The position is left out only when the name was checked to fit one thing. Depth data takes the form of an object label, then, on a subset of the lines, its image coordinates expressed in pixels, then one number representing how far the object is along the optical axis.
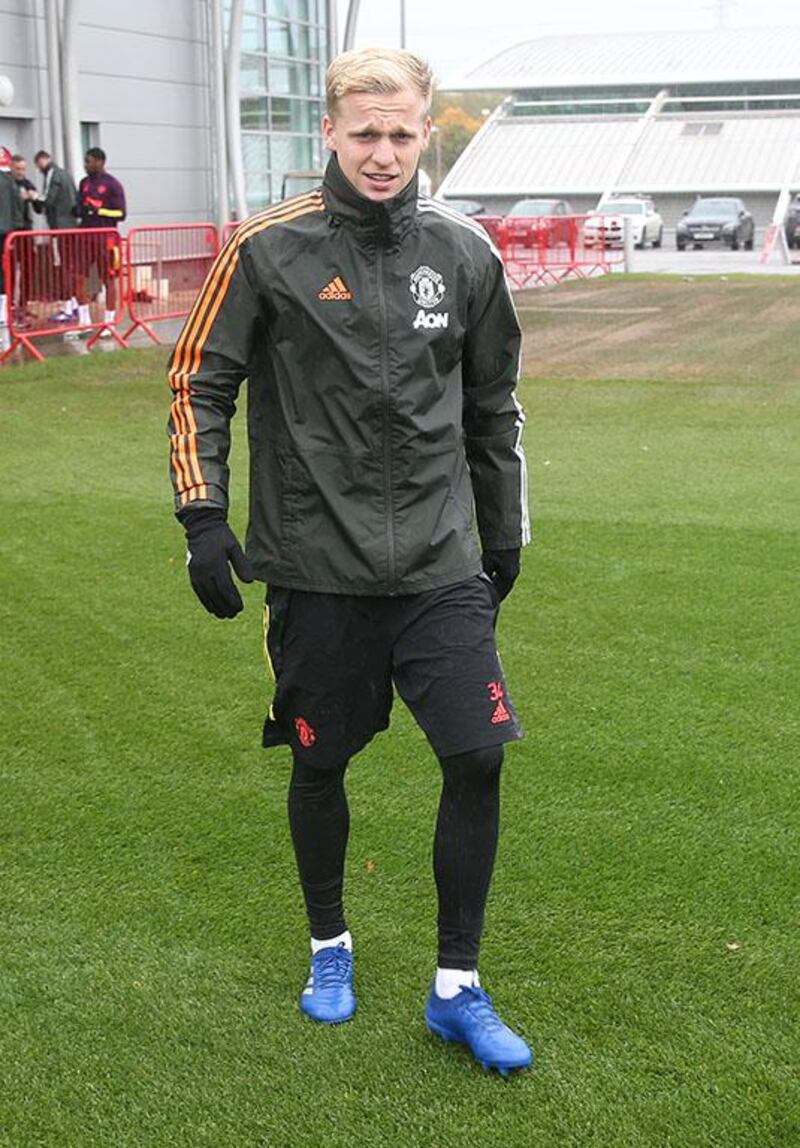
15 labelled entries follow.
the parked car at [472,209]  44.15
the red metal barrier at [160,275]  16.66
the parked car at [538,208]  42.88
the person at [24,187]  18.45
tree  108.81
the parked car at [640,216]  45.03
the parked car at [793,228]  42.34
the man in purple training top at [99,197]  18.81
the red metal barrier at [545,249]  27.89
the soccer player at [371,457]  3.12
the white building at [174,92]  22.69
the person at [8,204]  15.80
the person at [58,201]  18.53
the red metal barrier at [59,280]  14.96
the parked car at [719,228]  44.16
